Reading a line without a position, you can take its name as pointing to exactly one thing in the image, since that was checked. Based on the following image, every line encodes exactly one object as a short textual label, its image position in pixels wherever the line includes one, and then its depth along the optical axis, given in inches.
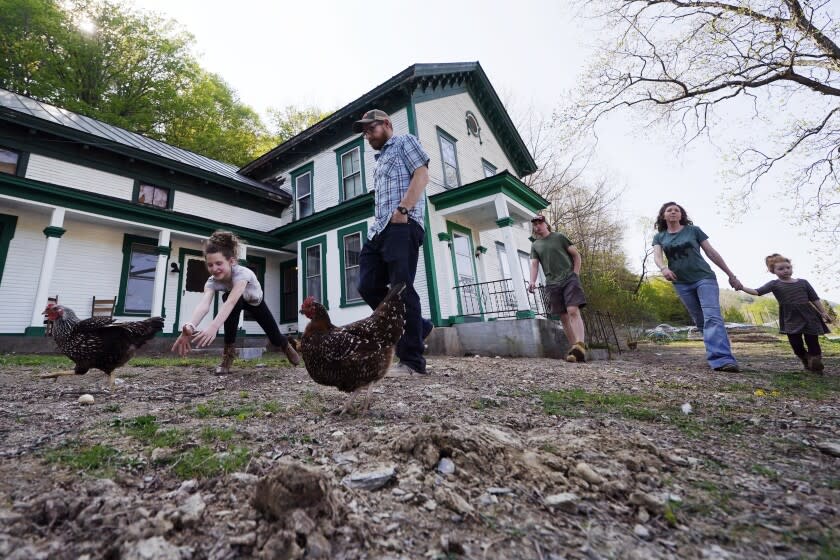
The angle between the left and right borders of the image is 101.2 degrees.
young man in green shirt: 229.9
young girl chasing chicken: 104.1
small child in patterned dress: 166.4
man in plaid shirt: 123.1
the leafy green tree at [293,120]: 1029.2
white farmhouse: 351.9
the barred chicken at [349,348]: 89.3
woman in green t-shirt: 173.6
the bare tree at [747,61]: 372.2
